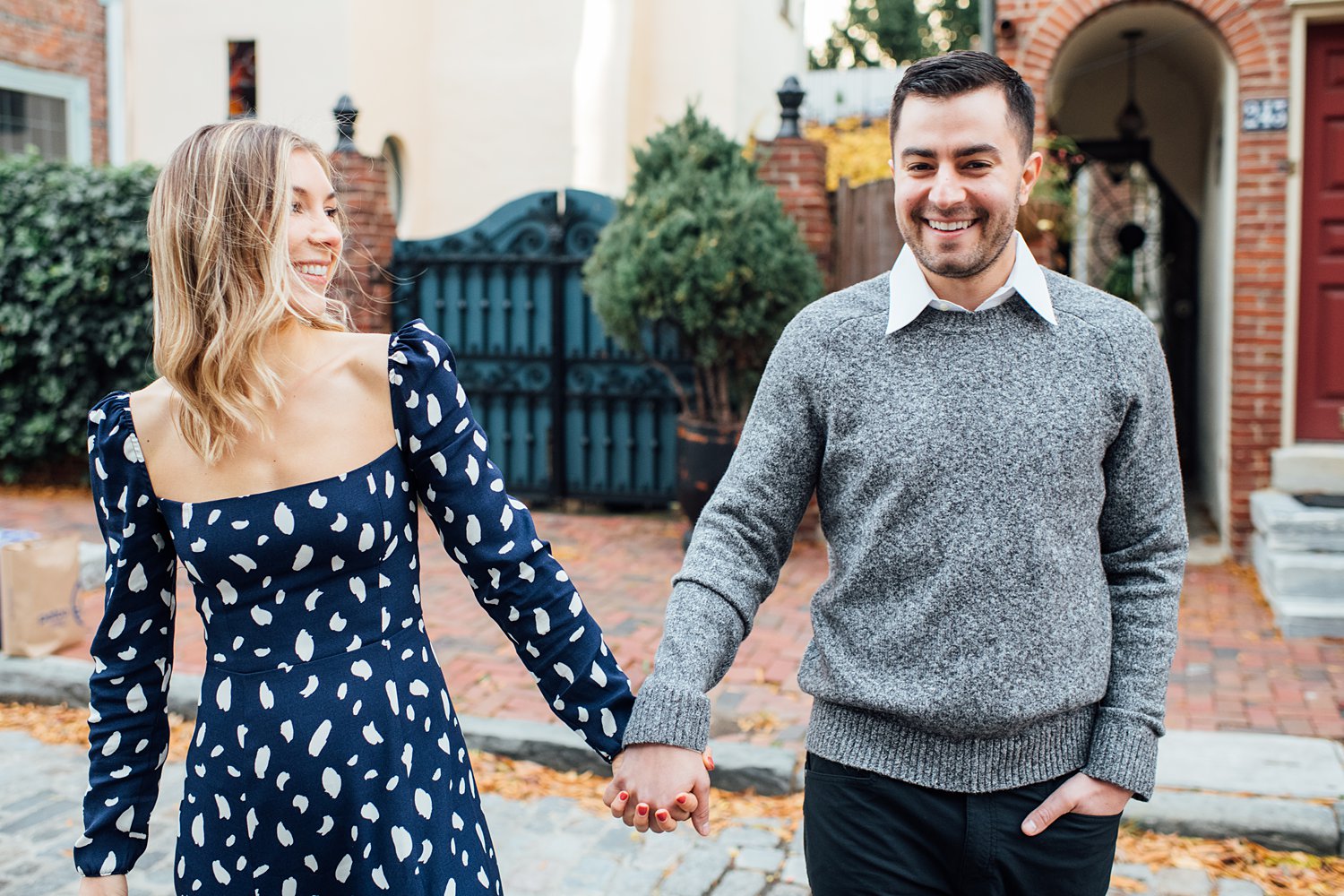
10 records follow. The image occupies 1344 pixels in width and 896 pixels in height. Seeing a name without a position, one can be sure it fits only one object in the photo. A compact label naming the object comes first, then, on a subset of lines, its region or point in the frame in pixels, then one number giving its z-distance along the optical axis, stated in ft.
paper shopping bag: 18.42
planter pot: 25.00
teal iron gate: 29.94
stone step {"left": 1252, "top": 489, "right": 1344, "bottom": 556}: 21.52
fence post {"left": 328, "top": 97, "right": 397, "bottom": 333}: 30.55
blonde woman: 6.02
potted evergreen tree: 23.80
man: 6.27
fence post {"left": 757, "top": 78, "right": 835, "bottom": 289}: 26.63
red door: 24.59
